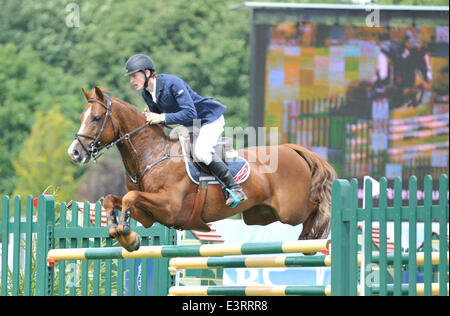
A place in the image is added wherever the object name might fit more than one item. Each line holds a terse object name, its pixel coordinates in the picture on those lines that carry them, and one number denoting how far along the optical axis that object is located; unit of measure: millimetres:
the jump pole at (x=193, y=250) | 12687
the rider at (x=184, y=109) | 14805
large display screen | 29703
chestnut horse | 14477
